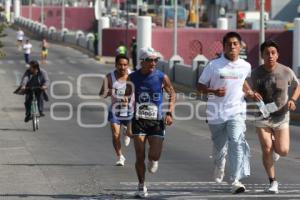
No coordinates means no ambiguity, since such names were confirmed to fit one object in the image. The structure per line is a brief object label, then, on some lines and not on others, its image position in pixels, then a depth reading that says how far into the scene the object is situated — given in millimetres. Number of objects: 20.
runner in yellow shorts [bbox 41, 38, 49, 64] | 61669
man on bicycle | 23906
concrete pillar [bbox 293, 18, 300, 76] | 52134
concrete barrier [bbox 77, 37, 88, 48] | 77769
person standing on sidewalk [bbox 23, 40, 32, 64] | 59469
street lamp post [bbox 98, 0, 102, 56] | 68369
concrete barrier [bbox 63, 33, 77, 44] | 83875
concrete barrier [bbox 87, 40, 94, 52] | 74169
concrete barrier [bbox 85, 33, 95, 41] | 76744
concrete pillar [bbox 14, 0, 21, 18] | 139775
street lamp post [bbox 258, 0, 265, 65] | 33125
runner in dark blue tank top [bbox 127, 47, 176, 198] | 12406
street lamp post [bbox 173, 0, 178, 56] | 48453
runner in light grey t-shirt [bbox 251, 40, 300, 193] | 12805
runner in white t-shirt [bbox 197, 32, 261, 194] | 12297
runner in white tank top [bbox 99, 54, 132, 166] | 15945
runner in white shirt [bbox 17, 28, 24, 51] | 75788
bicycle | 24062
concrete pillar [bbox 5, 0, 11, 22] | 135225
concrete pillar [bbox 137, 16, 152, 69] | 55125
